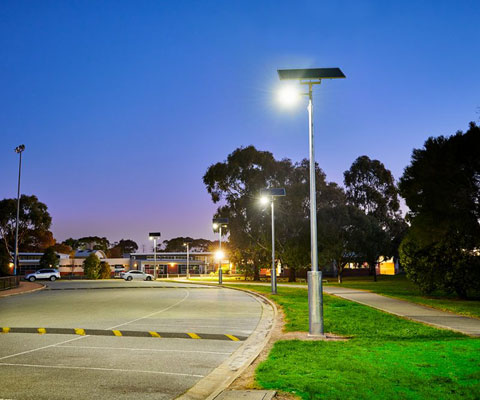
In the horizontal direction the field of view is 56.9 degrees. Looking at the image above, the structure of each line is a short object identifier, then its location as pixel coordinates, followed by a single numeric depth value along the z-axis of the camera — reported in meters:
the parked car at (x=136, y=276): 60.75
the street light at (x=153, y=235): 61.09
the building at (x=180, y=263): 98.76
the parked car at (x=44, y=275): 57.07
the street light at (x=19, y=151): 42.75
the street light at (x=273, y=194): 27.17
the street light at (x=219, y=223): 42.30
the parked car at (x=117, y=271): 83.24
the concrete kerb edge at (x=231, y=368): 6.16
